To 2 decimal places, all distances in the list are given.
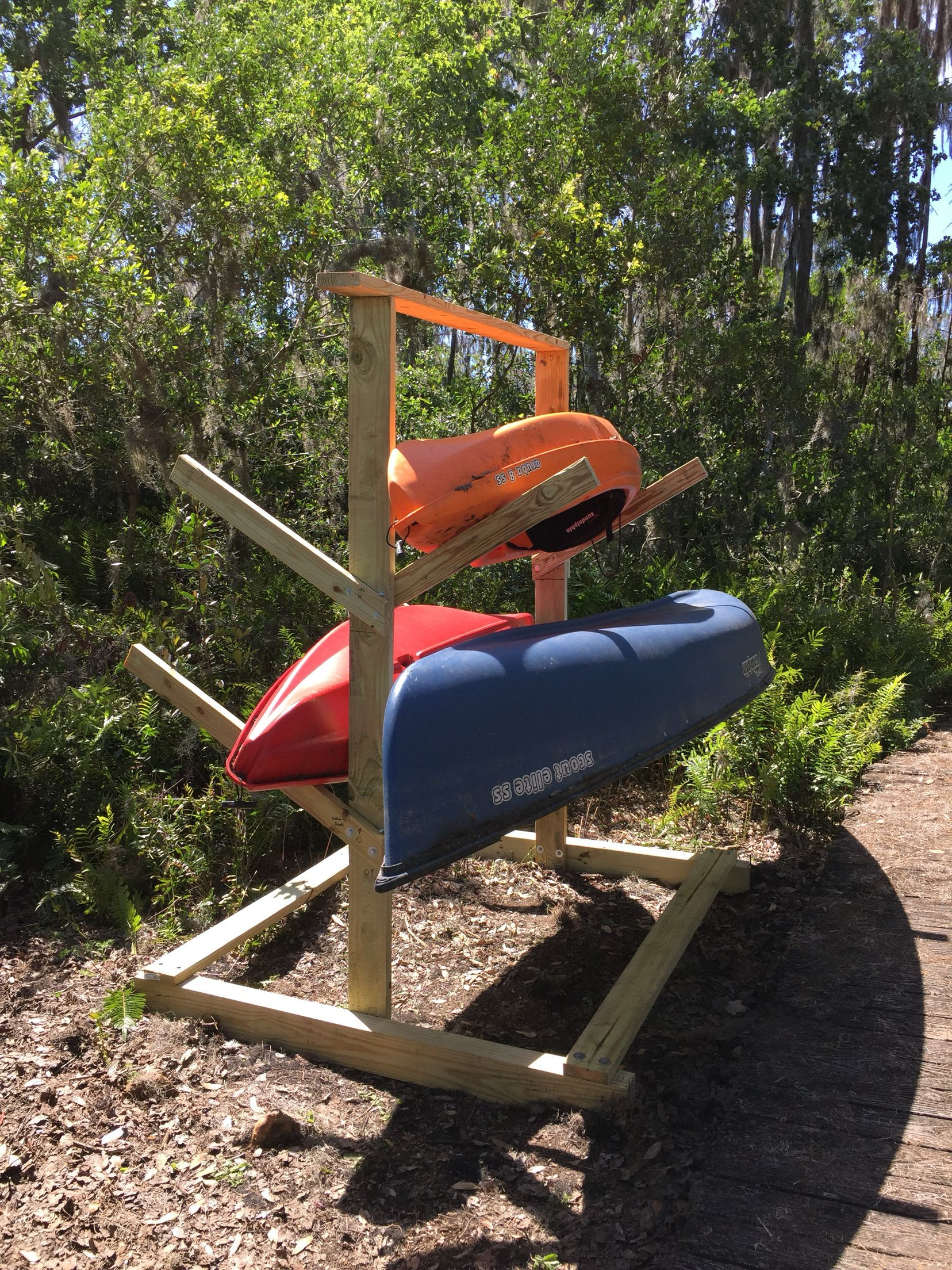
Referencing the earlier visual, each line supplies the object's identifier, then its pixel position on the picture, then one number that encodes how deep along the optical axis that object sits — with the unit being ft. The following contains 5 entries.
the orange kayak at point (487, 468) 9.34
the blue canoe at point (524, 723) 7.37
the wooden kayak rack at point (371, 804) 9.00
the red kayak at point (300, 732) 9.52
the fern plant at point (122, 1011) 10.21
